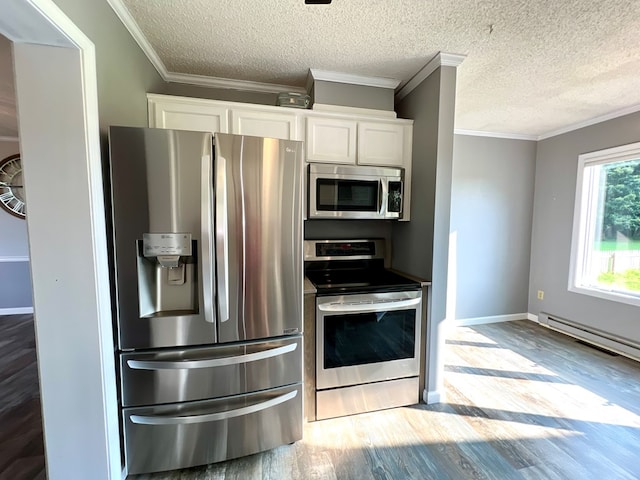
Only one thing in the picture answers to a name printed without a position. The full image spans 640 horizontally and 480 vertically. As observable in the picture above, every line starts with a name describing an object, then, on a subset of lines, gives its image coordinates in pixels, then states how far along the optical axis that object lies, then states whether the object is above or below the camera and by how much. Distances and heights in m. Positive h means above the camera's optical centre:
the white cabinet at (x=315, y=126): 1.92 +0.71
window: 2.83 -0.04
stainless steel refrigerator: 1.33 -0.35
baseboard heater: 2.73 -1.25
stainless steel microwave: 2.07 +0.23
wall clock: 3.65 +0.43
